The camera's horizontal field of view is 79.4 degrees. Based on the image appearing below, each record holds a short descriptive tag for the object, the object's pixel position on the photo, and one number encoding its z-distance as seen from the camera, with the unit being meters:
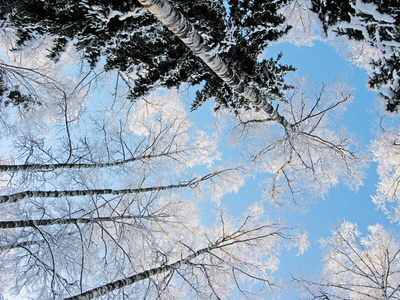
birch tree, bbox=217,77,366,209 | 7.52
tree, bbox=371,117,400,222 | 7.39
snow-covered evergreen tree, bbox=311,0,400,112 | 2.81
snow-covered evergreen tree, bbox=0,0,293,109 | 3.88
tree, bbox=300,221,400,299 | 7.62
